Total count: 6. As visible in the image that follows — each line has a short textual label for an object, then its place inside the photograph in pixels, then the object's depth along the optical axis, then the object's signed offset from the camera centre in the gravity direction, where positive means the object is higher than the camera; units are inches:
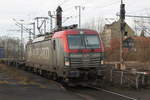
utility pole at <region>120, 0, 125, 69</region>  1089.7 +126.8
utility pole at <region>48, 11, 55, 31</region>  1524.4 +219.1
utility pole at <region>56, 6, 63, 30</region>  1297.7 +197.2
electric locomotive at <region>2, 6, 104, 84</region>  645.9 +2.9
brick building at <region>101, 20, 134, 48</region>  4063.7 +364.7
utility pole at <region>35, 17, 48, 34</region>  1640.0 +210.7
